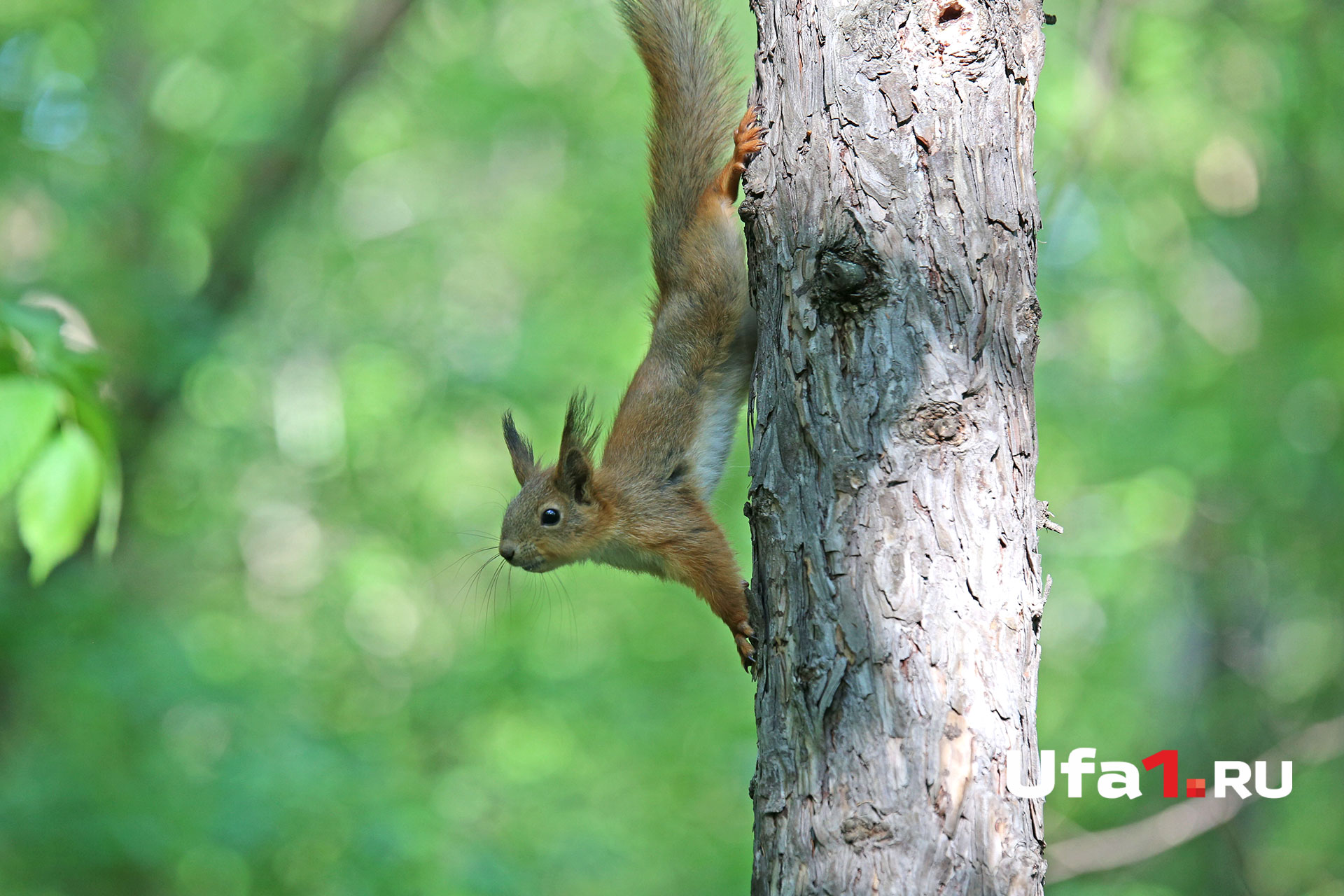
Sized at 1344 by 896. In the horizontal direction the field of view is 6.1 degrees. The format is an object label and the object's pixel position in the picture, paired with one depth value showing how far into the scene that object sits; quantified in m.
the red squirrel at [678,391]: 5.55
